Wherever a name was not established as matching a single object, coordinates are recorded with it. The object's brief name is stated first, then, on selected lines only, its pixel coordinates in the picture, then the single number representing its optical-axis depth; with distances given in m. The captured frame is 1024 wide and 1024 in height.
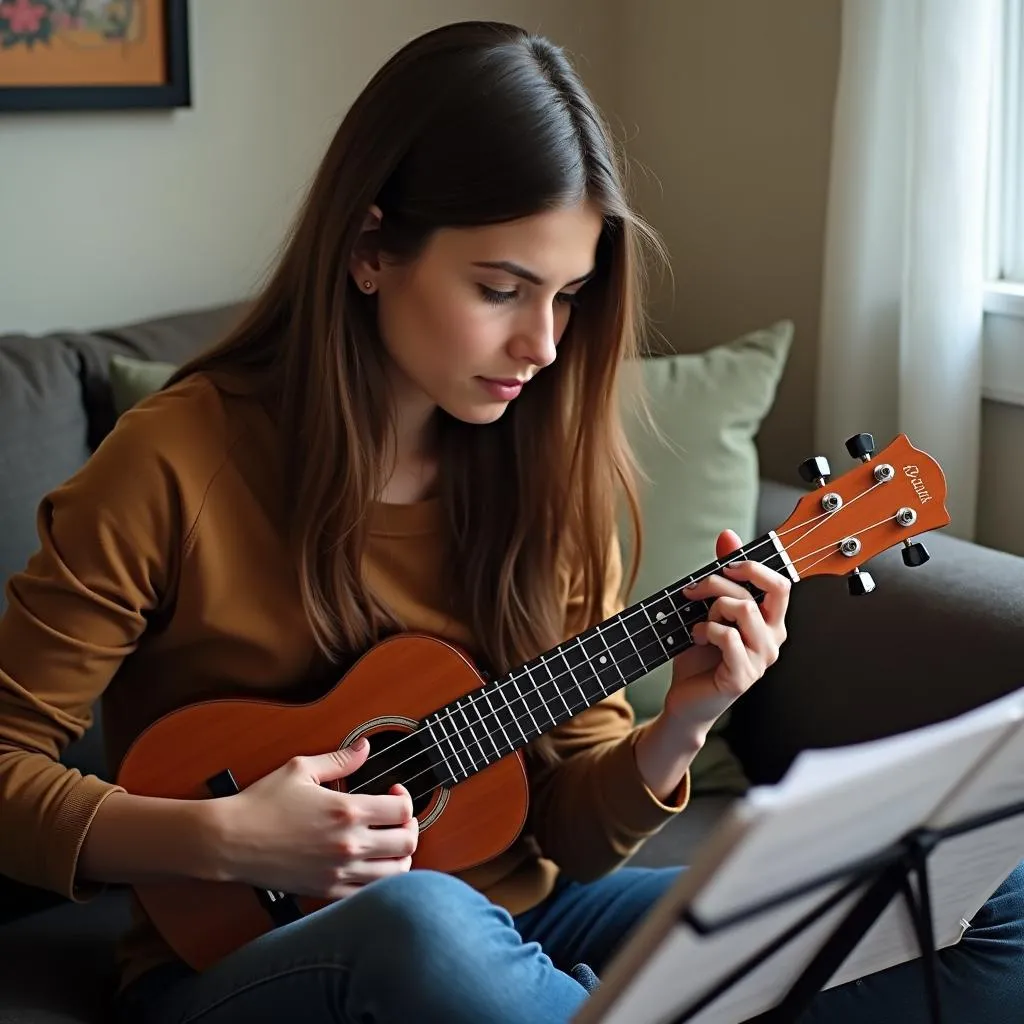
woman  1.19
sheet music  0.71
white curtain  1.71
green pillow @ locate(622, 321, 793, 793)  1.74
